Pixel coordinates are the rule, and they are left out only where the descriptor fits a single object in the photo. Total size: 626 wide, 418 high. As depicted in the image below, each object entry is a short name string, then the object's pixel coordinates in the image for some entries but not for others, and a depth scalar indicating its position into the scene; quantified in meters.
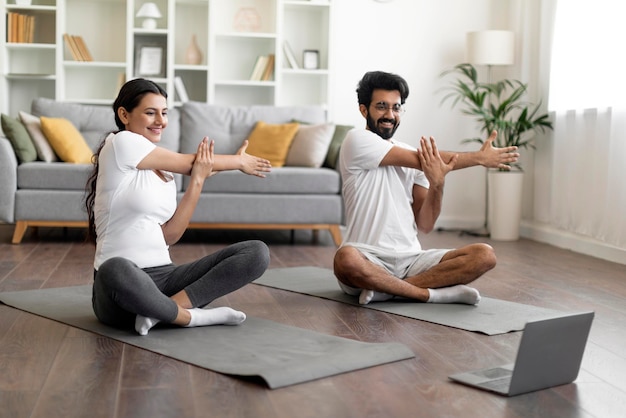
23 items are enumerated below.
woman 2.85
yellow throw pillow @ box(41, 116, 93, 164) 5.71
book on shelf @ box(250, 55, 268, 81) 7.05
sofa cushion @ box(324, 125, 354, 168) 5.93
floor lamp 6.65
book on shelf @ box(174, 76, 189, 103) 6.94
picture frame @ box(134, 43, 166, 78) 6.97
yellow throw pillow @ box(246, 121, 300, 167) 5.97
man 3.43
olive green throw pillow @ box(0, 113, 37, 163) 5.57
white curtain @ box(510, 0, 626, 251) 5.28
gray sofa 5.50
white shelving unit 6.86
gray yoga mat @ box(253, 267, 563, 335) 3.14
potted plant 6.40
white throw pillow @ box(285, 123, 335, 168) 5.90
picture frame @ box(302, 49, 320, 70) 7.14
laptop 2.19
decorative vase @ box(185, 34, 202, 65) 7.05
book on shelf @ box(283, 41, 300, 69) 7.01
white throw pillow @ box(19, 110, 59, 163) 5.69
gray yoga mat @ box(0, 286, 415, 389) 2.41
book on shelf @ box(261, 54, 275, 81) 7.06
